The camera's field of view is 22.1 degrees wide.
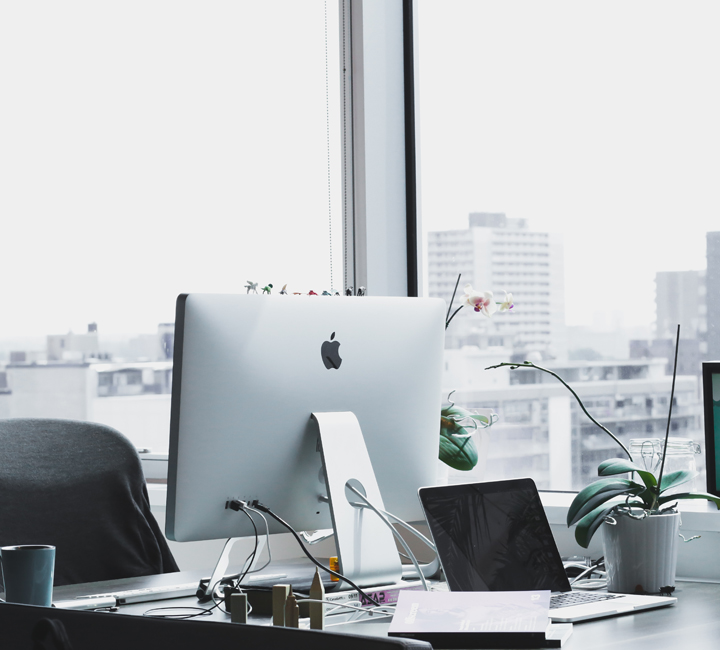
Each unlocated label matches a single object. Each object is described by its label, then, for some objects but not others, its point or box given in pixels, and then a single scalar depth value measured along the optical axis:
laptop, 3.29
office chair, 3.77
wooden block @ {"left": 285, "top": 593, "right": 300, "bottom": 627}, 2.88
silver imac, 3.21
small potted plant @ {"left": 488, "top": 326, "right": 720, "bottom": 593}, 3.42
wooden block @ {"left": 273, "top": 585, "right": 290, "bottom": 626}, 2.87
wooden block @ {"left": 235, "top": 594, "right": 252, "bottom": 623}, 2.80
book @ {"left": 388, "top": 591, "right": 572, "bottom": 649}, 3.00
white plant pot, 3.41
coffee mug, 3.10
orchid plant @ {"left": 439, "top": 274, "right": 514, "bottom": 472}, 3.97
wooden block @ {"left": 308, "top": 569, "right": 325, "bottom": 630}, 2.89
